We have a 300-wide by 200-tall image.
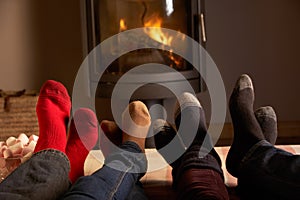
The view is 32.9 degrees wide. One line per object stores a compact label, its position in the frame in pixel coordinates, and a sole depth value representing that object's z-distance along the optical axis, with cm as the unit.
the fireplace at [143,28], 211
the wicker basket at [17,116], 223
